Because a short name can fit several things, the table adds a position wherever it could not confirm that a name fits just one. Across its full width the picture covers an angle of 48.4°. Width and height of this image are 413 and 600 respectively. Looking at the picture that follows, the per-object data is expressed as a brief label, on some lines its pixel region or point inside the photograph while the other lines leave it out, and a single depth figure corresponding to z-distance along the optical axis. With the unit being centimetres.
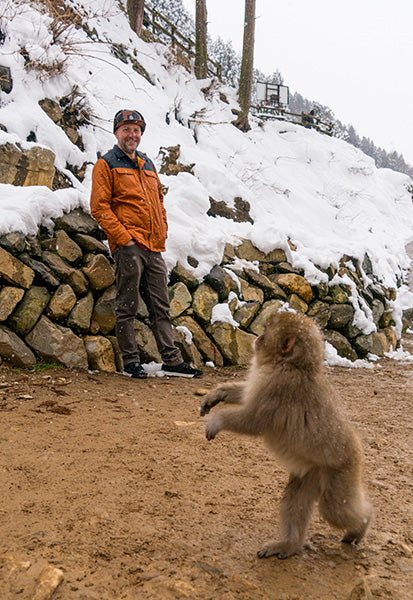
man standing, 461
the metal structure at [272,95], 2403
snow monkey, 201
